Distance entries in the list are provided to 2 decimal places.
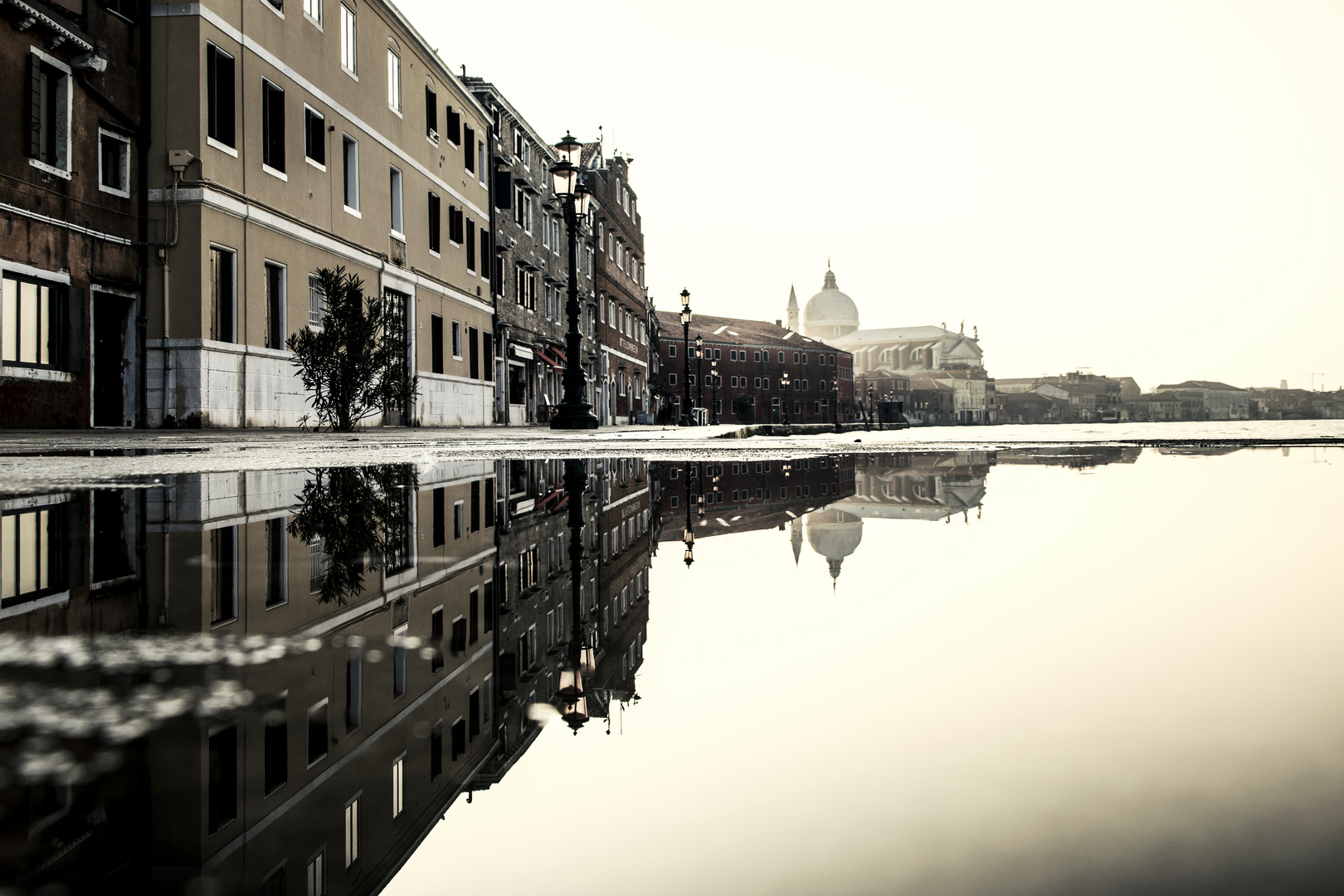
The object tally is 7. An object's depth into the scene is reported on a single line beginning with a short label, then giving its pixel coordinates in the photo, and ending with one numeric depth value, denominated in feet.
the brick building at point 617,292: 155.33
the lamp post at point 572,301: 69.10
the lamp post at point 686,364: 121.08
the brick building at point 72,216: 46.21
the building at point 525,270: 114.01
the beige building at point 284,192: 53.31
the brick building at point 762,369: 314.14
